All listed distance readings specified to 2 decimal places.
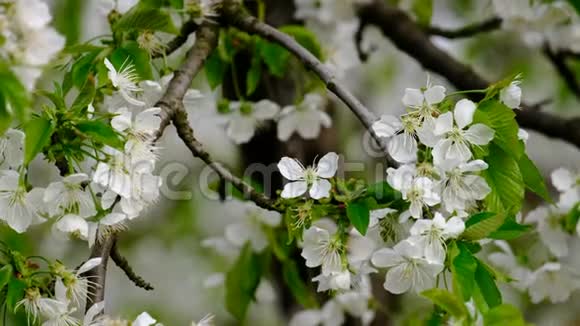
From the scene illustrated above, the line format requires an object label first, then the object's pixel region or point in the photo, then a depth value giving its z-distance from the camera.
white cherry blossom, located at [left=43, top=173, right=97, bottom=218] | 1.92
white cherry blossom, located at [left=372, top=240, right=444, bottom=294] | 1.94
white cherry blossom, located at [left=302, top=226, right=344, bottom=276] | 1.96
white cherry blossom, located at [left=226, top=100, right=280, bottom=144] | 2.13
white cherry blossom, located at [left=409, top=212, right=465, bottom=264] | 1.92
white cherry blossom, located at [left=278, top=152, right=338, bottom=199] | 1.95
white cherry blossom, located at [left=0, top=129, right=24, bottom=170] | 1.92
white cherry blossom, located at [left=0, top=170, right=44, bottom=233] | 1.92
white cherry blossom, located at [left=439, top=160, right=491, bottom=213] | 1.92
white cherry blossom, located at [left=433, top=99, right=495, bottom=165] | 1.92
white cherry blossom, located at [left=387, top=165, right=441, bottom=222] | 1.92
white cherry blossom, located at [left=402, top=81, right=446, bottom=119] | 1.94
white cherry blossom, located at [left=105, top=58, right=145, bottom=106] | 1.94
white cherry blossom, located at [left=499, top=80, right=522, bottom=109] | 1.94
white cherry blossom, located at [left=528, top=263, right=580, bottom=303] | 2.14
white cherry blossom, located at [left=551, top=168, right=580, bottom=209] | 2.12
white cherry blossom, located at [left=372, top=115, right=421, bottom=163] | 1.94
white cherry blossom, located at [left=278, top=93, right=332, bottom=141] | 2.15
